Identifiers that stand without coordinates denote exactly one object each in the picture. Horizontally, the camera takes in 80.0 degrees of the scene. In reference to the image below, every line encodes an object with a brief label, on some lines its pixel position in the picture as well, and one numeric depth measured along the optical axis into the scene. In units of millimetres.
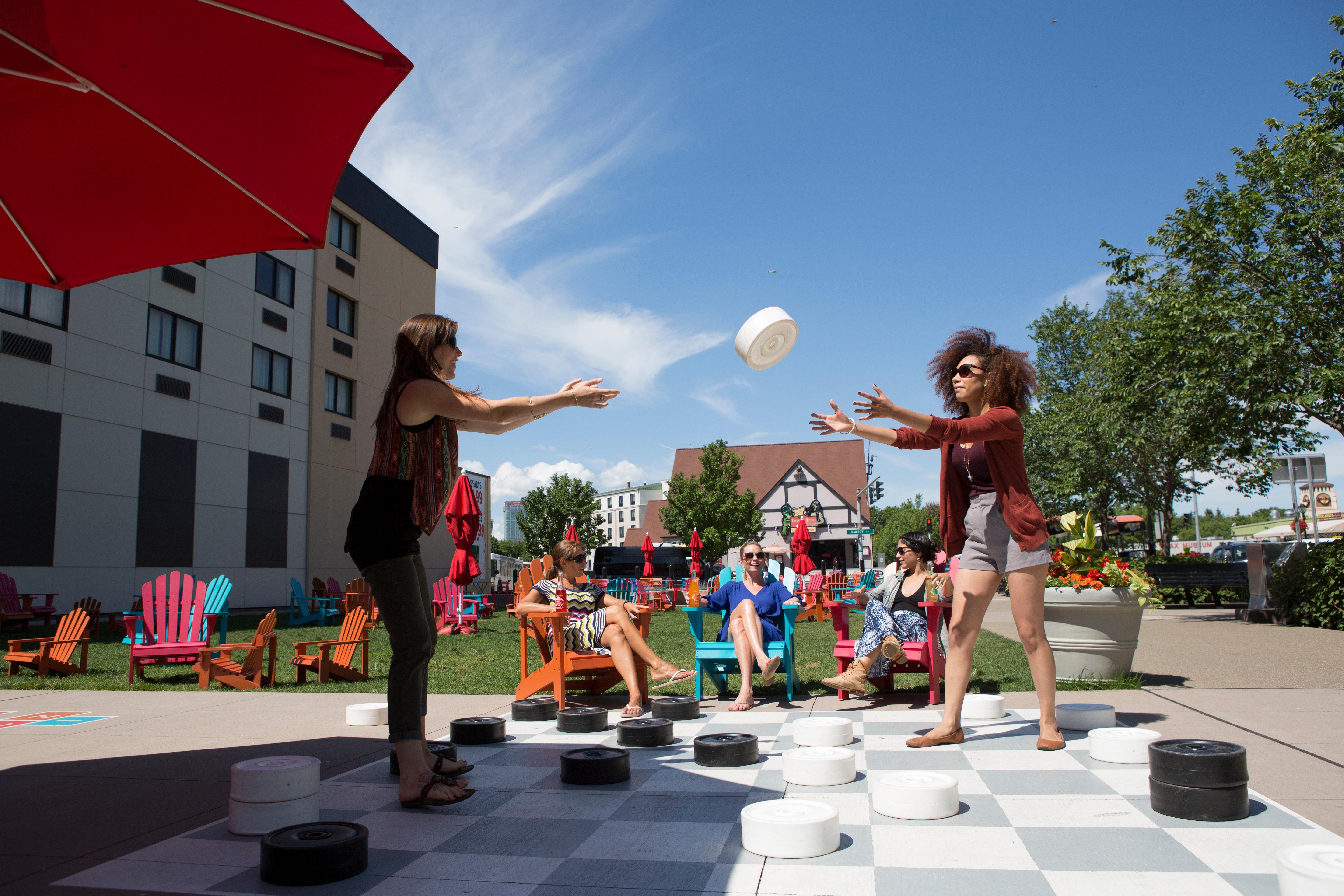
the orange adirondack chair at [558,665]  5551
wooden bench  18938
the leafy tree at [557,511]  55438
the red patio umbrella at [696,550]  25109
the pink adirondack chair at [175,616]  8758
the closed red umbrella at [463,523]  12836
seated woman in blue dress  5746
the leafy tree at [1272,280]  13297
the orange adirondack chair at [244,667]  7781
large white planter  6176
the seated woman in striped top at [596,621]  5625
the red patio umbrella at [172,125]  2572
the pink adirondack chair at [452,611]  16453
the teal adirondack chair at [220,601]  9836
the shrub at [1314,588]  12742
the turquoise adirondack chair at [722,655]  5883
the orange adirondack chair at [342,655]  8078
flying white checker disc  5082
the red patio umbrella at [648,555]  26281
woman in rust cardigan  3955
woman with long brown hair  3258
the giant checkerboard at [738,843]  2371
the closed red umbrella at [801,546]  19734
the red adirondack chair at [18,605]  13805
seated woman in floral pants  5664
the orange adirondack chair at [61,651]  8812
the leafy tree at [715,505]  45000
